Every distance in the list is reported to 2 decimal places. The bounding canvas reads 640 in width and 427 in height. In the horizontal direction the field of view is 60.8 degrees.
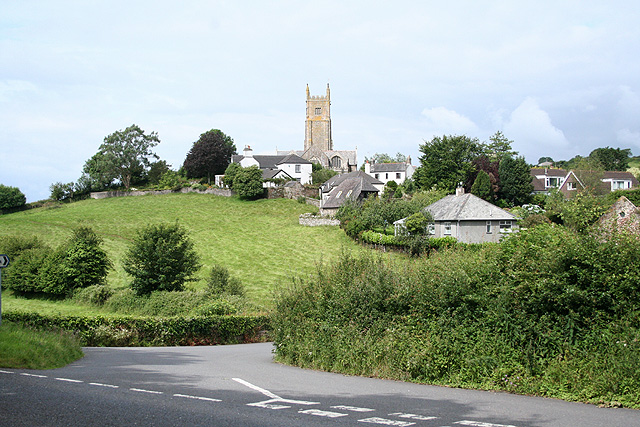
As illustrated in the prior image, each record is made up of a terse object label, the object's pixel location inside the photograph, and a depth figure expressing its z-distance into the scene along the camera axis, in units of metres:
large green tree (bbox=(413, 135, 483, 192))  82.31
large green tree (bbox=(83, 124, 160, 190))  92.31
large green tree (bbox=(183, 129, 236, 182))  103.81
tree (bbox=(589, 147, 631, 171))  123.38
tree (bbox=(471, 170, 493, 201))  76.62
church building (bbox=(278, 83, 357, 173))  137.62
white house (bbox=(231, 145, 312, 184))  96.49
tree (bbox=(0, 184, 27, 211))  78.25
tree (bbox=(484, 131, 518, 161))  100.50
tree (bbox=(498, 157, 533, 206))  80.31
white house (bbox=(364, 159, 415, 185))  107.56
